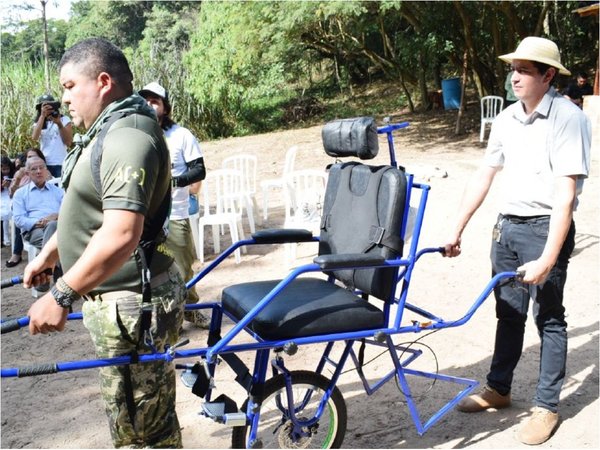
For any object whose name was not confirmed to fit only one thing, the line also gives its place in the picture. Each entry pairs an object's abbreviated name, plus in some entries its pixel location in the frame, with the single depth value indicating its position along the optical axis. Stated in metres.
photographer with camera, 8.65
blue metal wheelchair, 2.72
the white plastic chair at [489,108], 14.46
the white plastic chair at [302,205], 7.30
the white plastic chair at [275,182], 9.03
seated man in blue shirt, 6.91
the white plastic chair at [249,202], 8.23
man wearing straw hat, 3.13
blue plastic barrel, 18.89
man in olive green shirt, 2.16
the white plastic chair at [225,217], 7.33
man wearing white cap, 4.89
